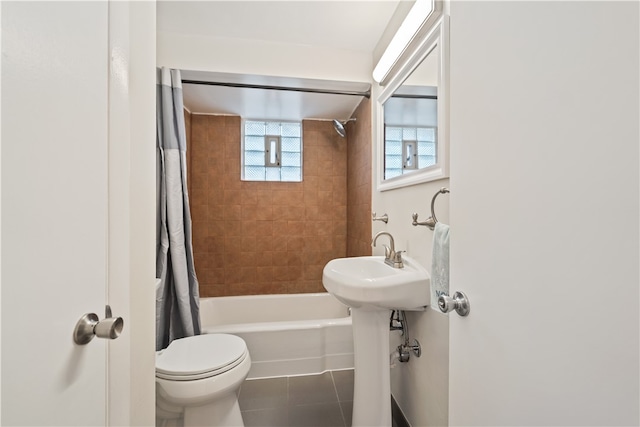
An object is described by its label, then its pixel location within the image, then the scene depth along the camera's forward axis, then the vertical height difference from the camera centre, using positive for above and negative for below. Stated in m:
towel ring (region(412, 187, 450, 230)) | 1.07 -0.02
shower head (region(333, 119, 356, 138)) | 2.79 +0.85
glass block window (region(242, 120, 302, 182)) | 2.85 +0.63
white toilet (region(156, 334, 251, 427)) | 1.25 -0.76
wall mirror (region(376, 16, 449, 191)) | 1.15 +0.49
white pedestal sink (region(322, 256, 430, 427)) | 1.15 -0.54
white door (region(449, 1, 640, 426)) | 0.36 +0.00
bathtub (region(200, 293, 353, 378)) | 1.92 -0.93
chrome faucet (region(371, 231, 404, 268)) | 1.40 -0.22
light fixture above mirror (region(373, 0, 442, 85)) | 1.17 +0.84
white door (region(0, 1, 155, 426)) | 0.39 +0.01
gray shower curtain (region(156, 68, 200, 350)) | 1.72 -0.04
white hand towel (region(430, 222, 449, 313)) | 0.98 -0.18
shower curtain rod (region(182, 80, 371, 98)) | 1.96 +0.91
